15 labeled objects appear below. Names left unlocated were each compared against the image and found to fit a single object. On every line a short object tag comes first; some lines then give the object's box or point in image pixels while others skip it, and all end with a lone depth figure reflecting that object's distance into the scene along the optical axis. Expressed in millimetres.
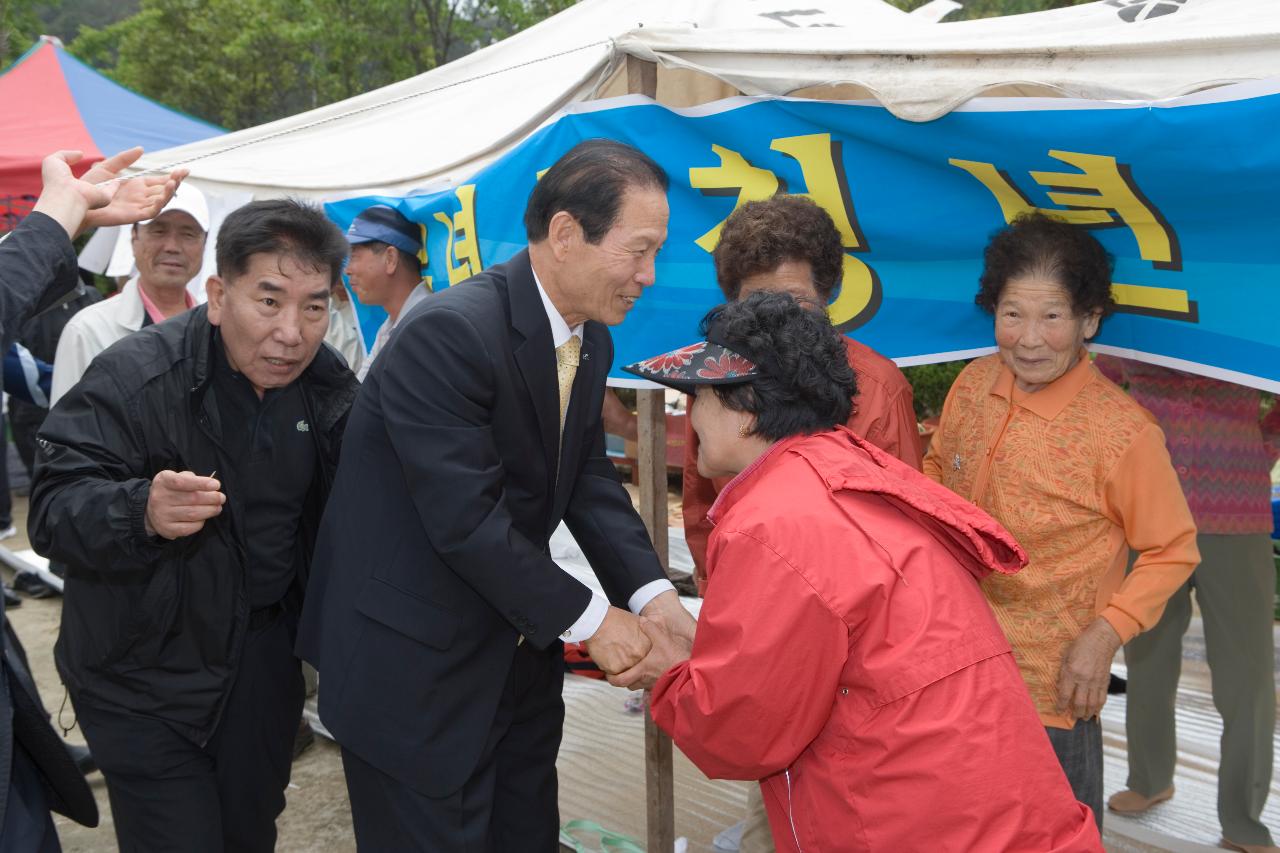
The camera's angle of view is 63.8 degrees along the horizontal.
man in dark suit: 2135
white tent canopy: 2049
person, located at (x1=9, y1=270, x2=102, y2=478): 6875
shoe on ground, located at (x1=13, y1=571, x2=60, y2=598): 6656
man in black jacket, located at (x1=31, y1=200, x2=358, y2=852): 2398
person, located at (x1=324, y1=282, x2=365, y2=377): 5445
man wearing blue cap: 4410
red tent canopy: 7350
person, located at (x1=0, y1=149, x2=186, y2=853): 1862
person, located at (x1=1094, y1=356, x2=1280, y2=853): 3492
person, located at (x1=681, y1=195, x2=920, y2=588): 2629
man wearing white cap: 3820
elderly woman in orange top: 2451
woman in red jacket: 1643
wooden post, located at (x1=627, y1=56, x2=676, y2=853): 2980
